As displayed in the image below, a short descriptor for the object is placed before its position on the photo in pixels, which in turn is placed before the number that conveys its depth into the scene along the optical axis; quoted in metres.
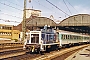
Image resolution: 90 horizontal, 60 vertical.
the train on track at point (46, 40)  19.75
